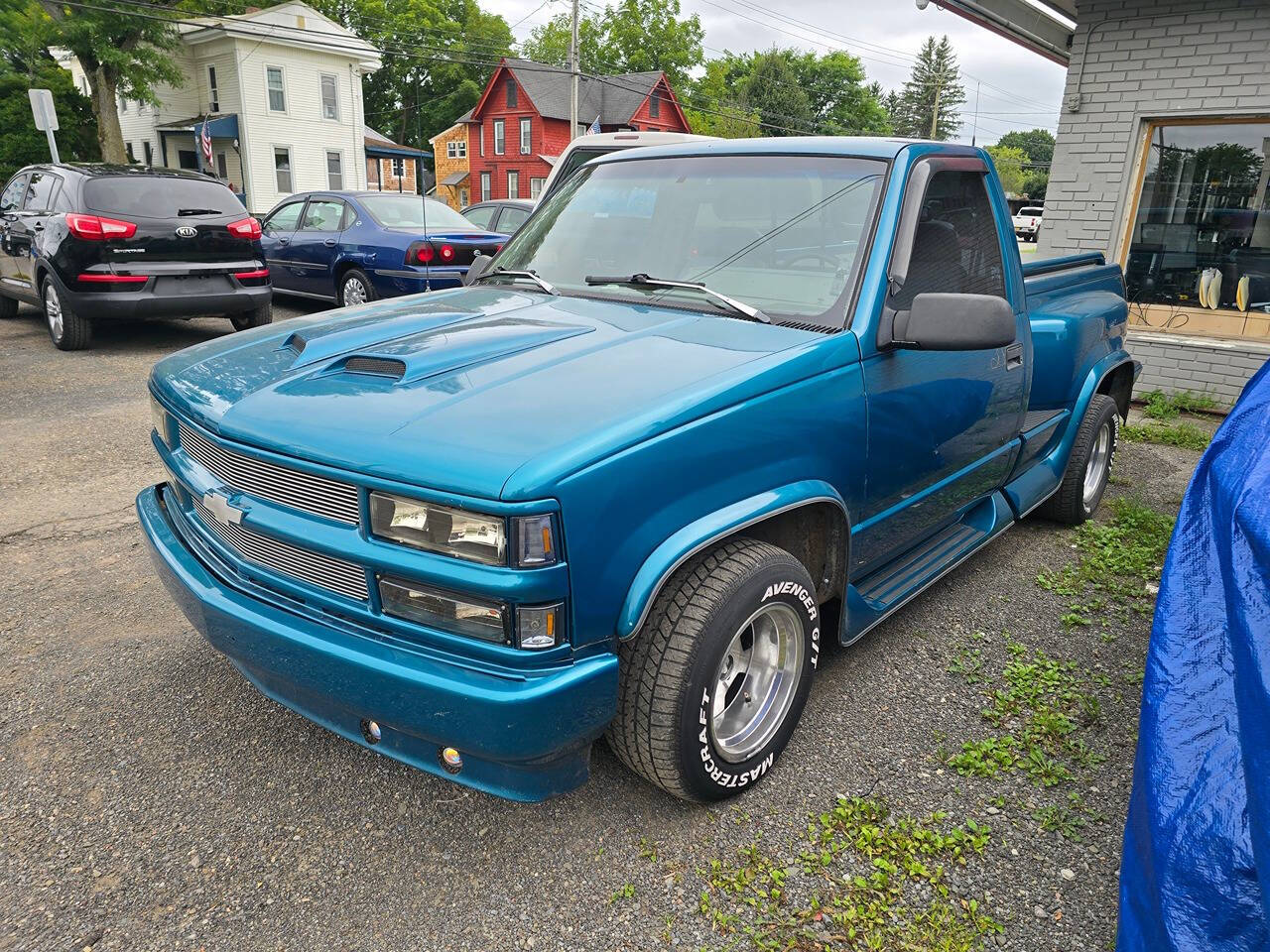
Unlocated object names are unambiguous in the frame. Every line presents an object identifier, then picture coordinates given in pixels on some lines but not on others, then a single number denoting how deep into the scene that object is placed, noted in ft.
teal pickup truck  6.62
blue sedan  32.65
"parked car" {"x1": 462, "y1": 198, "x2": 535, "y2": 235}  42.37
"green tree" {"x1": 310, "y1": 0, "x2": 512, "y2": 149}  186.09
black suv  27.12
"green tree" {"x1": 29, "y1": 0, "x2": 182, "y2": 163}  88.12
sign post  42.01
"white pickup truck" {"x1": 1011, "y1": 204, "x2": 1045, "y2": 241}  127.44
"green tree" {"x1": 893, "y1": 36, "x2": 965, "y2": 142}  342.03
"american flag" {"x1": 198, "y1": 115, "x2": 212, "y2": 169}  93.96
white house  109.91
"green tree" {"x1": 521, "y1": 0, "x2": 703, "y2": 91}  207.72
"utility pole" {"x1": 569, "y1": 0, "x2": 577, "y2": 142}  105.50
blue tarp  4.94
